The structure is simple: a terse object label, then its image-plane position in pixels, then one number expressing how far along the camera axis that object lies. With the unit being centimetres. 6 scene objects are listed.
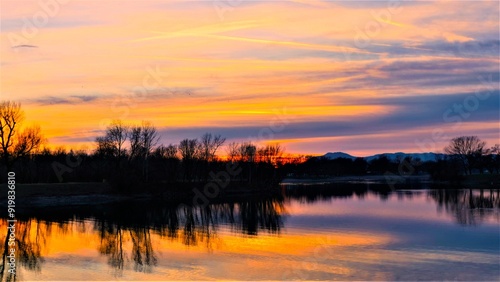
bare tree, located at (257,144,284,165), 10409
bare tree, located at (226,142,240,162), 10625
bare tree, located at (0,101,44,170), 6341
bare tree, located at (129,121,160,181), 8416
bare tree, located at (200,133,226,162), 9887
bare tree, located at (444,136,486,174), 12215
